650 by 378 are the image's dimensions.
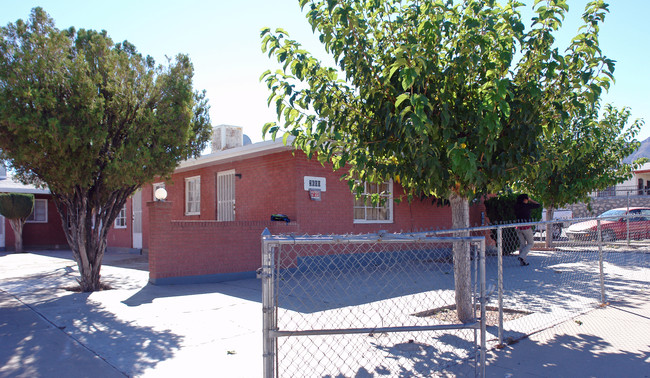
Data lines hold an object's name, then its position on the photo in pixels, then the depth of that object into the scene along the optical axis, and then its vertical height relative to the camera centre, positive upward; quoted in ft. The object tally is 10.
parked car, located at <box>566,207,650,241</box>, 53.11 -3.71
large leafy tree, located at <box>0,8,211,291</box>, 25.11 +4.97
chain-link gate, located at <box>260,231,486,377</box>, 10.42 -5.35
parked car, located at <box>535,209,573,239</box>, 95.56 -2.86
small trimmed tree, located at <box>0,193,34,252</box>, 61.16 -0.38
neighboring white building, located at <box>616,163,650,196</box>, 94.53 +3.56
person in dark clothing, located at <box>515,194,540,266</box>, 39.11 -2.84
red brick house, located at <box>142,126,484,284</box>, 32.50 -0.72
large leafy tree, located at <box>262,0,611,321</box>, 16.26 +4.24
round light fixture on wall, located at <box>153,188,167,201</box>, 33.12 +0.80
